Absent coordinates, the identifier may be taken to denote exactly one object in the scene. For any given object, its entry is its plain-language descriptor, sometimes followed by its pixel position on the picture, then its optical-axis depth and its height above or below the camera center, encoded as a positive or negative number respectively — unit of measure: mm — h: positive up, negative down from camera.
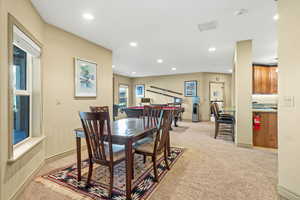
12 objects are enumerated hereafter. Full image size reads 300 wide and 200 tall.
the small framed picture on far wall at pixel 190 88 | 7812 +605
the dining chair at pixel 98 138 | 1646 -455
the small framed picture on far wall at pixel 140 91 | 9383 +558
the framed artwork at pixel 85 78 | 3182 +496
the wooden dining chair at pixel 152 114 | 2785 -285
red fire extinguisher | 3434 -522
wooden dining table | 1635 -443
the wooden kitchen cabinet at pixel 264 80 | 5543 +735
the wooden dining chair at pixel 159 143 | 2016 -641
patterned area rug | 1754 -1140
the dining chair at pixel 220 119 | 4142 -563
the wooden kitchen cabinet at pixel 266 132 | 3383 -775
